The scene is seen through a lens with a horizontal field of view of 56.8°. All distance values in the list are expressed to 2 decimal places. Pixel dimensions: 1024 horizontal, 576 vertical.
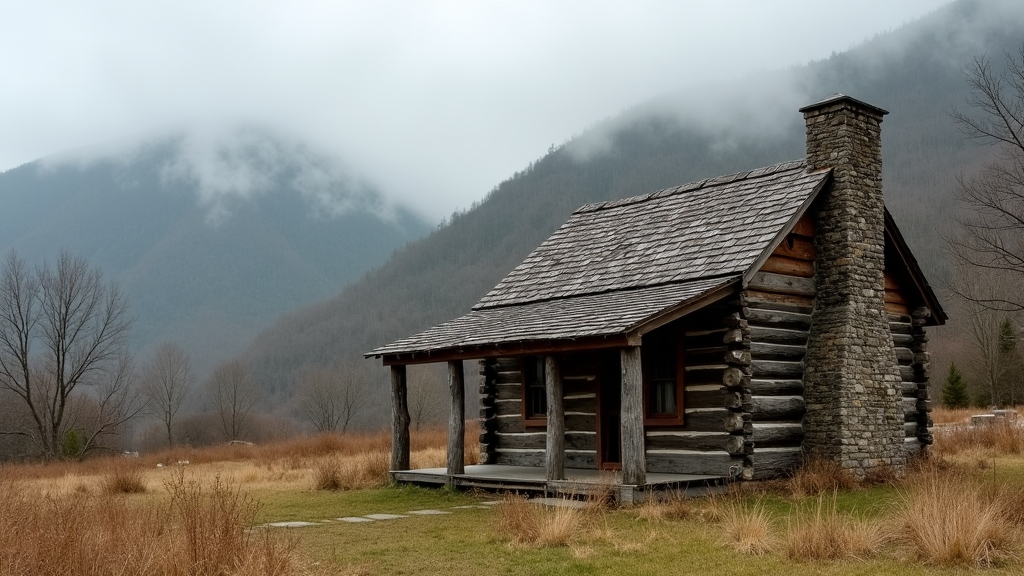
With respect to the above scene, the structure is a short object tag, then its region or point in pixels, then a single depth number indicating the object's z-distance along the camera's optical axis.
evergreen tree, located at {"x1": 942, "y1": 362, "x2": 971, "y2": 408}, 40.56
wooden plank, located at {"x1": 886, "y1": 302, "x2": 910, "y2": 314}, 18.81
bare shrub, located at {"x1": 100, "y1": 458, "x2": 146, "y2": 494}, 18.92
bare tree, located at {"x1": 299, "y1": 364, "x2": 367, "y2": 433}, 61.09
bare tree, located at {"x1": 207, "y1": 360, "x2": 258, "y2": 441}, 59.33
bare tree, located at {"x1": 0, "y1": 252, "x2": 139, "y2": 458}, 39.06
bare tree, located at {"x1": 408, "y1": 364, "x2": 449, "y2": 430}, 57.56
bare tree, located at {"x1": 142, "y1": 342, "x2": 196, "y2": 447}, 57.74
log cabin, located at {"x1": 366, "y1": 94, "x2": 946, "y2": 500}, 14.85
